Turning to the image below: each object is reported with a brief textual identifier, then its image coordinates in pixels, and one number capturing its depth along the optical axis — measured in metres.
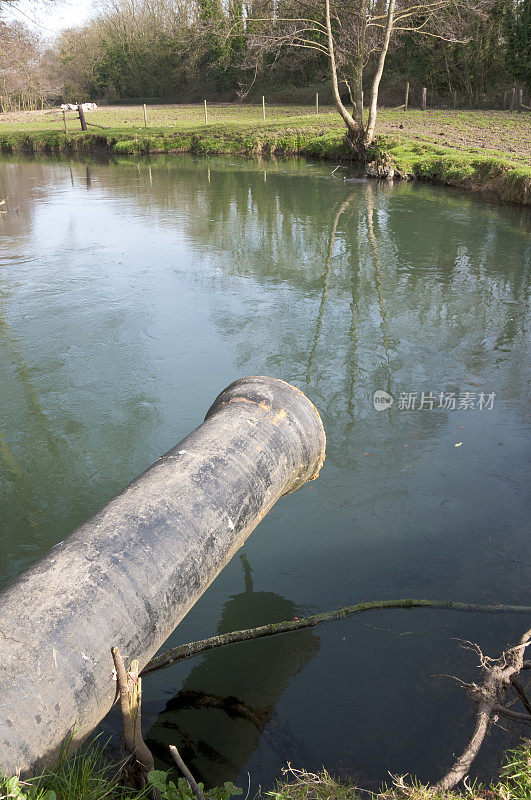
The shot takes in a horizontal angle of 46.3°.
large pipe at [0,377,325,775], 1.91
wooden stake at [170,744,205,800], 2.05
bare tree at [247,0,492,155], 18.36
